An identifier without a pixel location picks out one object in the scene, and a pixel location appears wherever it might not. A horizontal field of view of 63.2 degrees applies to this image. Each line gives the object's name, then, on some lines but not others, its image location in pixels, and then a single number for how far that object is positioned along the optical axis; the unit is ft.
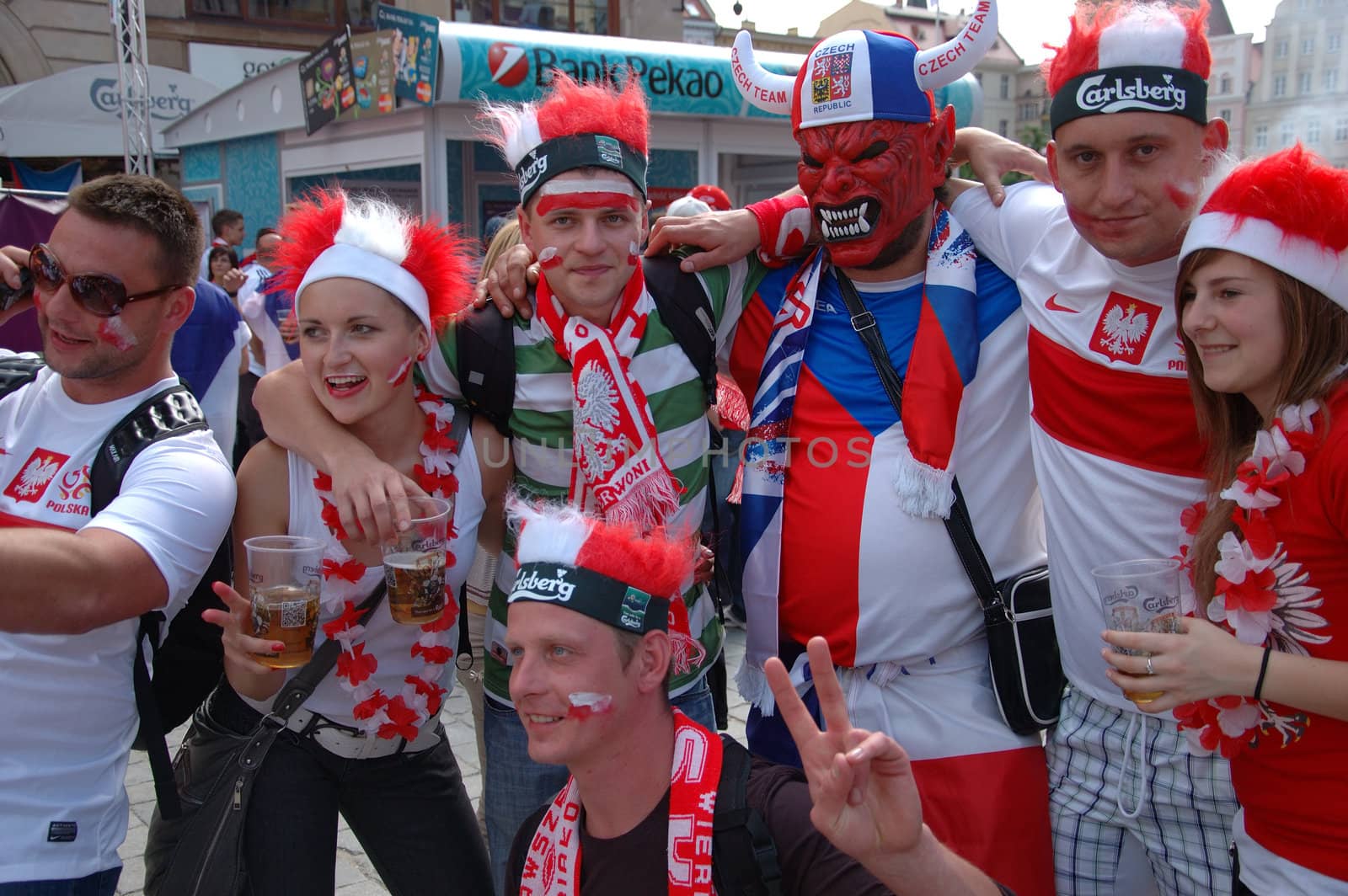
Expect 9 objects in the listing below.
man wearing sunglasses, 6.72
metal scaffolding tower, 34.86
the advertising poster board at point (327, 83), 28.89
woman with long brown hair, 6.24
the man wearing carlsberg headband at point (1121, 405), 7.47
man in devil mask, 8.28
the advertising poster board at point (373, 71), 26.99
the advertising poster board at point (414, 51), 25.26
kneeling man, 6.22
